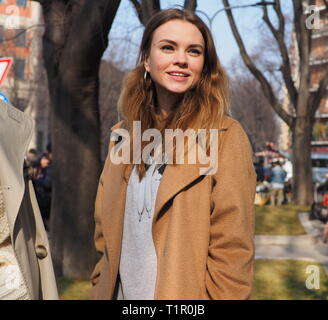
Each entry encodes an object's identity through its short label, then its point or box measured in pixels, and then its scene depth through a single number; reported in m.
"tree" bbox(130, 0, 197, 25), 7.93
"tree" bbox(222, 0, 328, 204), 19.70
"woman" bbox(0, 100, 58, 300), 2.67
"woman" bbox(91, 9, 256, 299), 2.61
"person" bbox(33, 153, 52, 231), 12.01
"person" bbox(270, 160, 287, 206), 26.06
